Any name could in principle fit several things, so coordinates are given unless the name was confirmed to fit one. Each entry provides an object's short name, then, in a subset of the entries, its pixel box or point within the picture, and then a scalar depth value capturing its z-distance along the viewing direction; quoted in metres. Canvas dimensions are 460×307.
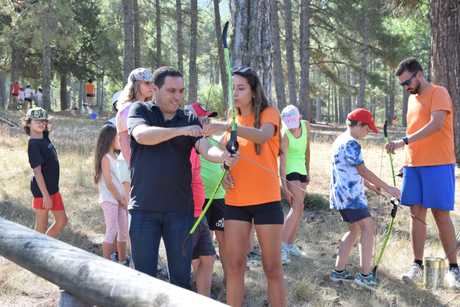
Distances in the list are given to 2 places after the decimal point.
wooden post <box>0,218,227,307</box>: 2.15
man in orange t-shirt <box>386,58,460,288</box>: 5.76
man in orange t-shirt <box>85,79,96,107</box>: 27.48
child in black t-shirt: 6.12
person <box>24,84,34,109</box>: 28.23
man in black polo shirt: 3.79
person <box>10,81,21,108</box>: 28.50
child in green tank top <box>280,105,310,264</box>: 6.50
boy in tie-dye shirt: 5.54
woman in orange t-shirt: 4.23
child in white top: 5.73
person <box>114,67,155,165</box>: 4.86
